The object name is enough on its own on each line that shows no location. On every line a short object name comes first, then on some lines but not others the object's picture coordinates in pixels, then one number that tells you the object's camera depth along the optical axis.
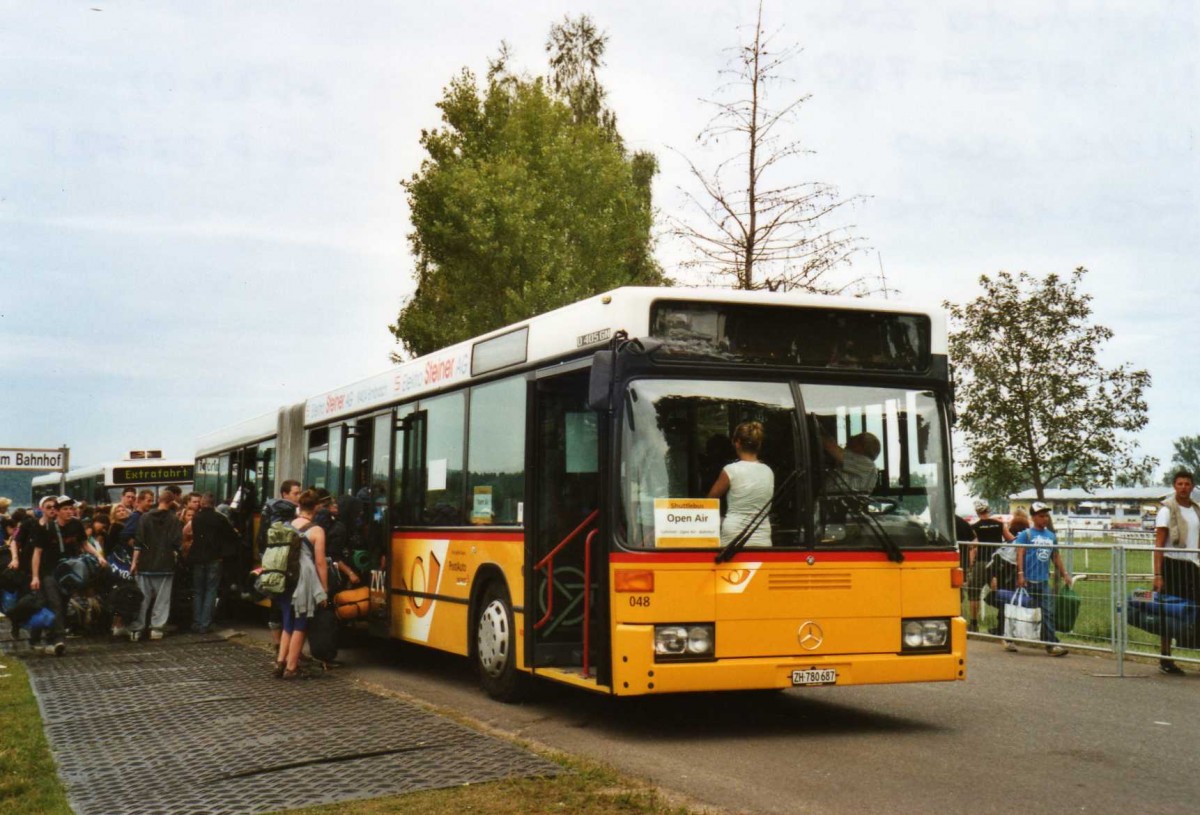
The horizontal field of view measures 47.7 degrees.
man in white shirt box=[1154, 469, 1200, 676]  12.80
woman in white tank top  8.86
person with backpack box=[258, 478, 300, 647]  13.93
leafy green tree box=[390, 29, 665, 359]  34.09
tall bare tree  18.14
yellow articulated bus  8.77
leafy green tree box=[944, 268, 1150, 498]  38.22
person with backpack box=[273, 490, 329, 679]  12.84
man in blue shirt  15.06
